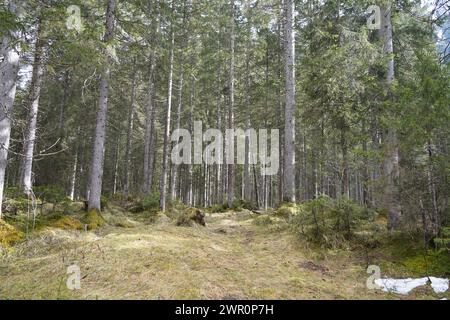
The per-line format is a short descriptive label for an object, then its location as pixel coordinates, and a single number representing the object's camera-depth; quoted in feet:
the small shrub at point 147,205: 51.37
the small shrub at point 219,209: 58.82
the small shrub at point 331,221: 24.61
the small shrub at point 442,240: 16.48
